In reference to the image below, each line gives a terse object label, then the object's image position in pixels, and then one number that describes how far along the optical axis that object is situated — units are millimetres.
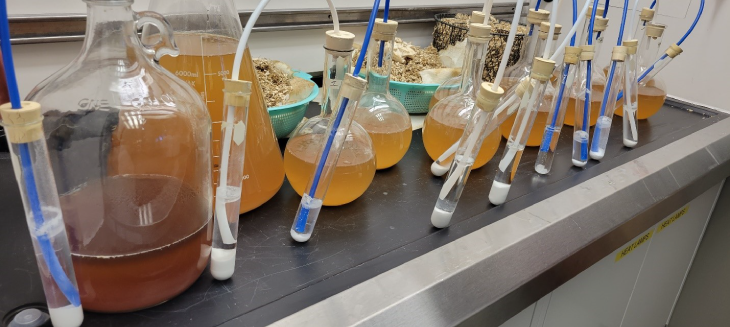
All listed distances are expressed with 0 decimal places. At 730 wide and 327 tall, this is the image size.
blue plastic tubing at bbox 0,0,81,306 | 324
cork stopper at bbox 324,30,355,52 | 557
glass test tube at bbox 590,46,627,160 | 815
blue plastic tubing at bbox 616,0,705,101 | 1011
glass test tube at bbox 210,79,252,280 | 444
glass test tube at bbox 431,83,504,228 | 567
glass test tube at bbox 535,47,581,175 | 706
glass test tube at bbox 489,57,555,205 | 608
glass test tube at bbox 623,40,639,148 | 819
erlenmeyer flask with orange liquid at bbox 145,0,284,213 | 566
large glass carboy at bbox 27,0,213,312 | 423
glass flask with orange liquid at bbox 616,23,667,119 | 1028
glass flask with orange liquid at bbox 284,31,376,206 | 614
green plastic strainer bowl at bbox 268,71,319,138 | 767
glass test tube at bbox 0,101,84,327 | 336
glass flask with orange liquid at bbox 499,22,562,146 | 859
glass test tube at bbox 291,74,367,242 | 500
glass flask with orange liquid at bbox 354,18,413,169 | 707
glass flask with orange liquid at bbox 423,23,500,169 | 756
